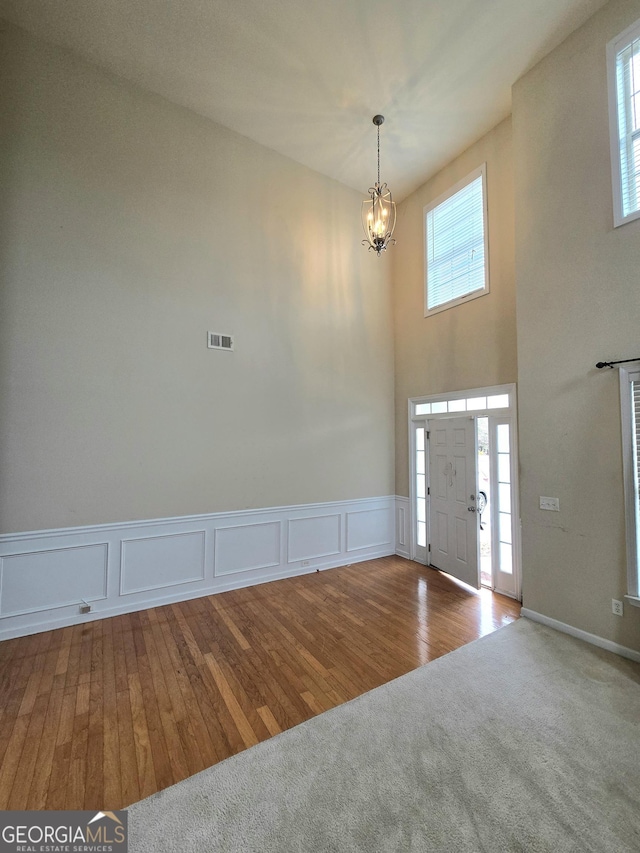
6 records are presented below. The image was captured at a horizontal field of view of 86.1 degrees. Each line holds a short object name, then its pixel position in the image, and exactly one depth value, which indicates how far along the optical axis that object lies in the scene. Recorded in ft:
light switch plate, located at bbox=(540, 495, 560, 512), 10.16
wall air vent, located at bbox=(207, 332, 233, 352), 12.72
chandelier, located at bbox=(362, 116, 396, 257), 9.99
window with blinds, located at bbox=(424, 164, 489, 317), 13.83
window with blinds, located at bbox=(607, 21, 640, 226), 8.86
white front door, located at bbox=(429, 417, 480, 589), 13.26
